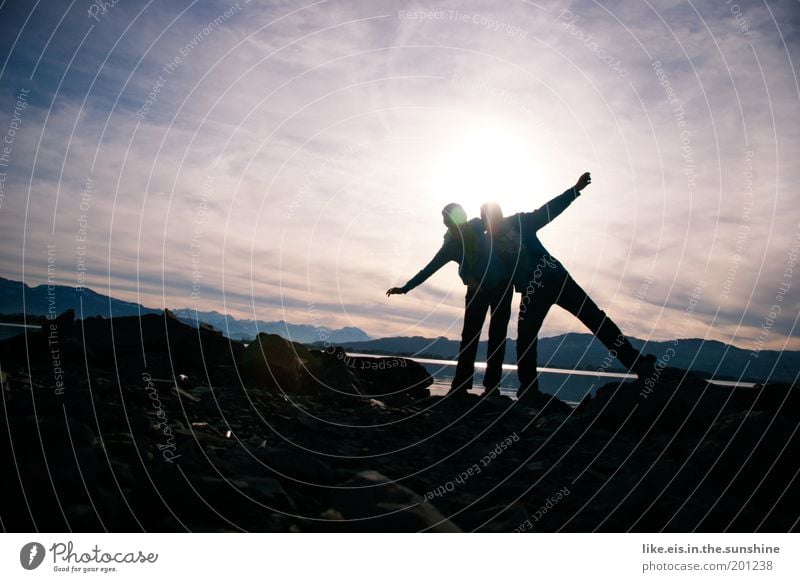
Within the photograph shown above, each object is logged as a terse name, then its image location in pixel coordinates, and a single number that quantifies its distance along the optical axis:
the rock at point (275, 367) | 13.71
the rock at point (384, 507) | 4.94
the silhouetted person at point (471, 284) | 14.12
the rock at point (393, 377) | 16.70
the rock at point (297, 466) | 6.05
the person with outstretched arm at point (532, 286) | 13.45
